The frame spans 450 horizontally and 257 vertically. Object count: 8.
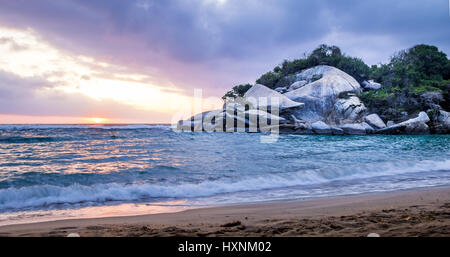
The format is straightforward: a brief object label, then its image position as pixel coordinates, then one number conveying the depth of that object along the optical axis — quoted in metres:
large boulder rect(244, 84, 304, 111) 28.77
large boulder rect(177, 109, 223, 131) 29.42
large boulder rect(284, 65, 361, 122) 30.19
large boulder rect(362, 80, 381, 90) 36.28
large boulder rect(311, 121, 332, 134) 25.58
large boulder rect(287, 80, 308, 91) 35.99
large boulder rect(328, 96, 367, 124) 28.73
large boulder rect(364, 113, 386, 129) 26.41
